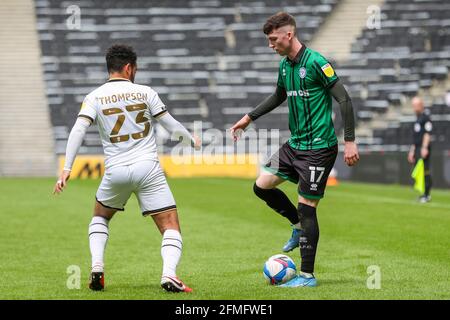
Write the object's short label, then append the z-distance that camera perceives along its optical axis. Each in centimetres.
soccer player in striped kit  1374
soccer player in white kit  1323
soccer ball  1410
